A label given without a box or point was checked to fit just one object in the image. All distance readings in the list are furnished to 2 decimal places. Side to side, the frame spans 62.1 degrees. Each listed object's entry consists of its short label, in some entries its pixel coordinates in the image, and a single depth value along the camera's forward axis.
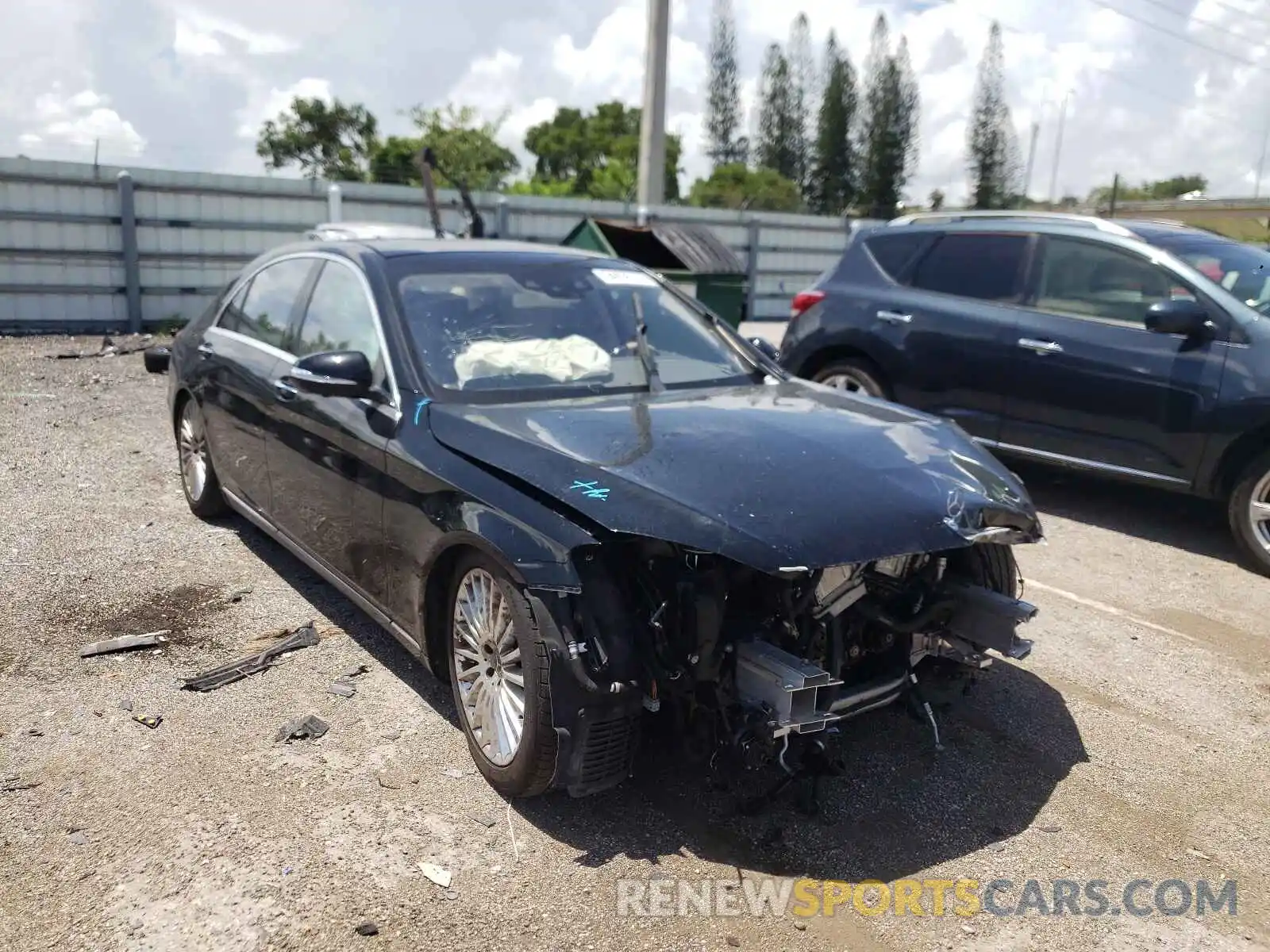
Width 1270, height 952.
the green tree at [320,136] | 53.22
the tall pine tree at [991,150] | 71.50
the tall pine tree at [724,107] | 76.38
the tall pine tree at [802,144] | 77.56
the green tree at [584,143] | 72.44
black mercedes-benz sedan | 3.01
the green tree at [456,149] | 50.34
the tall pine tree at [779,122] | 77.25
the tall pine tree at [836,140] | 74.31
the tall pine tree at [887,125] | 72.62
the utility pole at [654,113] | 21.72
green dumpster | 12.61
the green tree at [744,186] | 62.70
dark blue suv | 5.98
